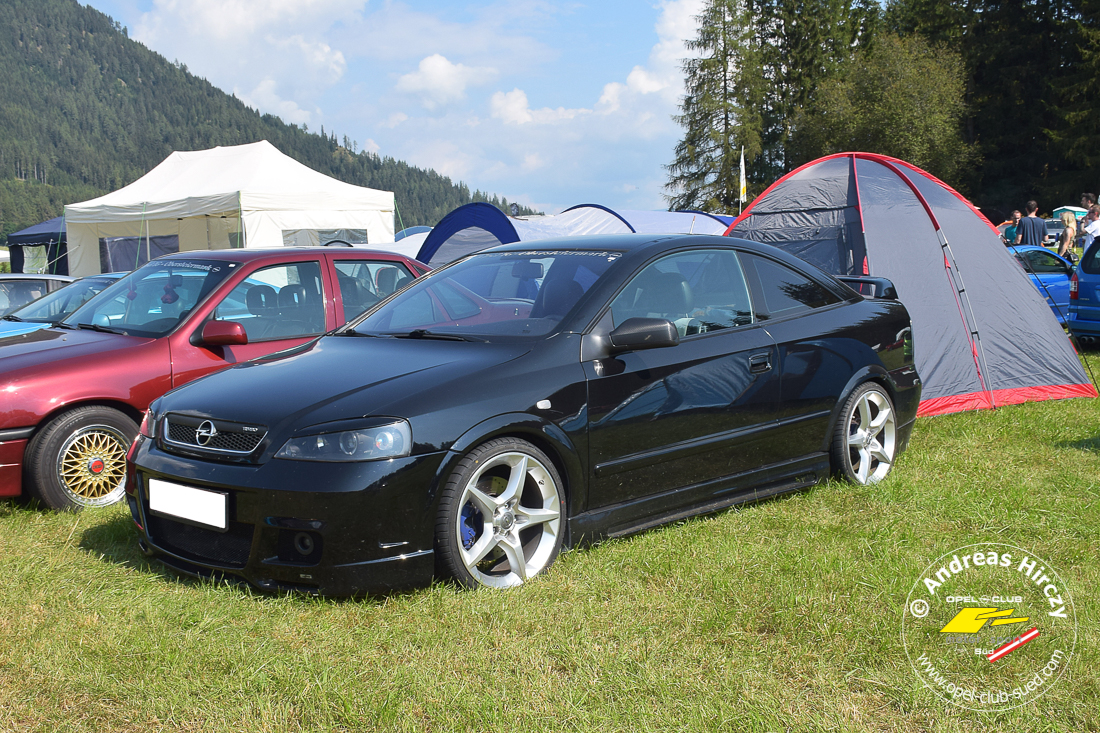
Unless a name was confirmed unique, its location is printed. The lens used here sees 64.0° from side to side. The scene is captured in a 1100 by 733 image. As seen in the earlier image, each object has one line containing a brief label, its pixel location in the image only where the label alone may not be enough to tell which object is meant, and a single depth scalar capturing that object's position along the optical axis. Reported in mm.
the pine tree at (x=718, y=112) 48500
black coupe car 3139
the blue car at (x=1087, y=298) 9750
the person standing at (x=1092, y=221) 15116
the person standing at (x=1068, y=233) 15211
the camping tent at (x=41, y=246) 28578
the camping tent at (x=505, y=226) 15586
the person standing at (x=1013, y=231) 16516
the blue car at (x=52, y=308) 5715
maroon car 4539
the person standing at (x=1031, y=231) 14711
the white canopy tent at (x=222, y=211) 18781
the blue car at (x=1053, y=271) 11641
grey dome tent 6883
